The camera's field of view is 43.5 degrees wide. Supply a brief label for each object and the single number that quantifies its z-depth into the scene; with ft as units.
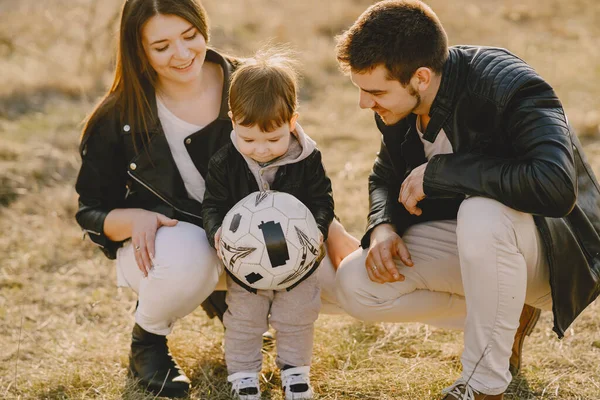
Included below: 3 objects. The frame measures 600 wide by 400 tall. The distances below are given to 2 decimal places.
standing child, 11.12
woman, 11.53
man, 9.76
